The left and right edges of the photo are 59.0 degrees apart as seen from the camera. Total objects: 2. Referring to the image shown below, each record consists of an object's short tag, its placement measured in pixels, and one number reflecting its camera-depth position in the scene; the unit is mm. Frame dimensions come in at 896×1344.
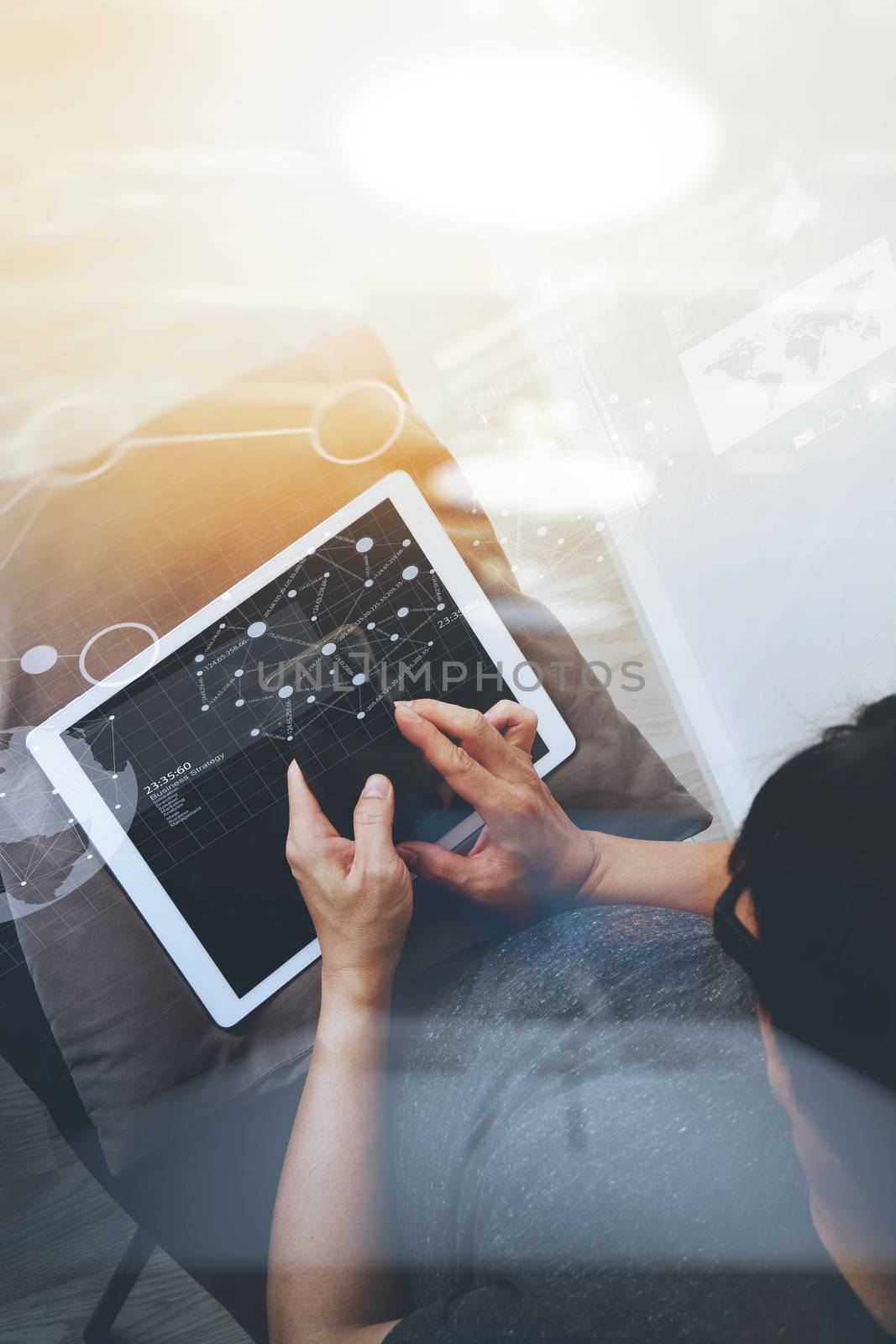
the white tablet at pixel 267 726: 677
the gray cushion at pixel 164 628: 656
